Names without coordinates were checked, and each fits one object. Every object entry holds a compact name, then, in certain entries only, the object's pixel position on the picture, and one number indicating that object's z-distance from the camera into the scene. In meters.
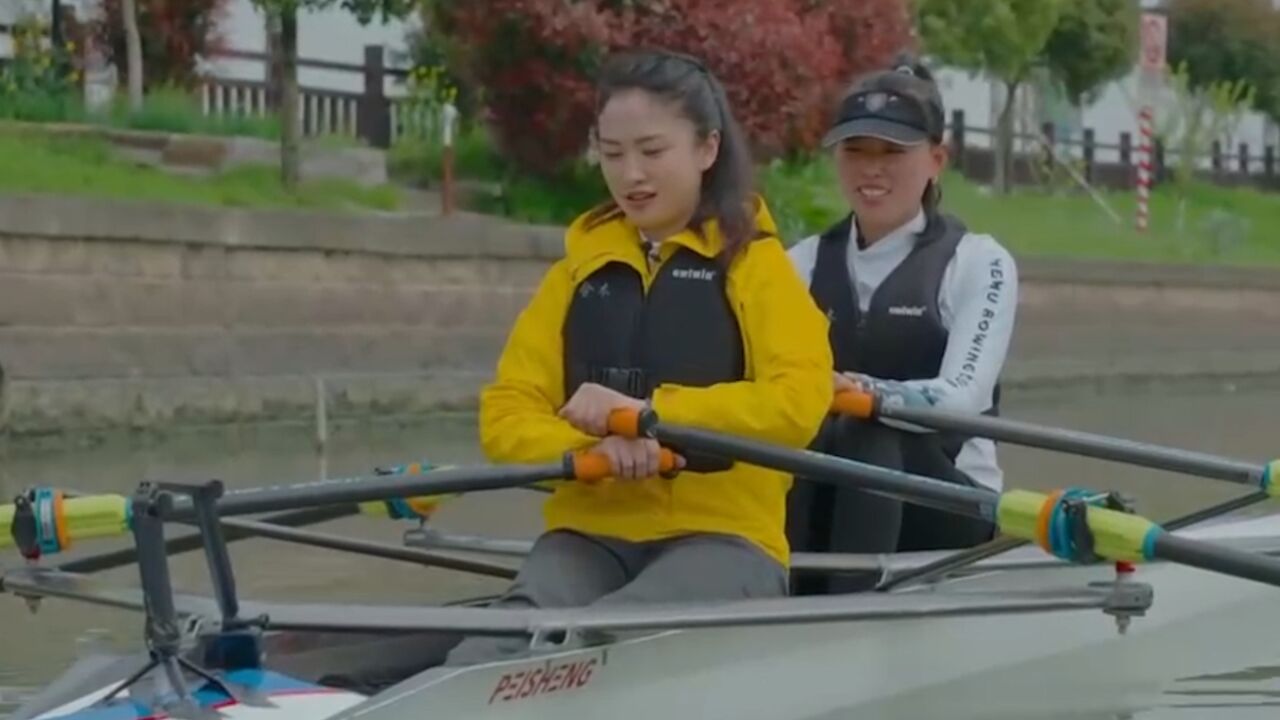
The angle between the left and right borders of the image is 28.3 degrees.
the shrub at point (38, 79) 17.52
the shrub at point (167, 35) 19.06
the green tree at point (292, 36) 16.38
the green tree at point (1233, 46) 36.81
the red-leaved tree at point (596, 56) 18.11
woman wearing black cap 5.77
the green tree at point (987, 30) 27.45
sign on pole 27.67
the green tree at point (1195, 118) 34.72
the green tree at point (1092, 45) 31.75
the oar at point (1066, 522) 4.64
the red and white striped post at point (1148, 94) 27.75
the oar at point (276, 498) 4.53
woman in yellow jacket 4.83
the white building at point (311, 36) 19.16
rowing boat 4.26
